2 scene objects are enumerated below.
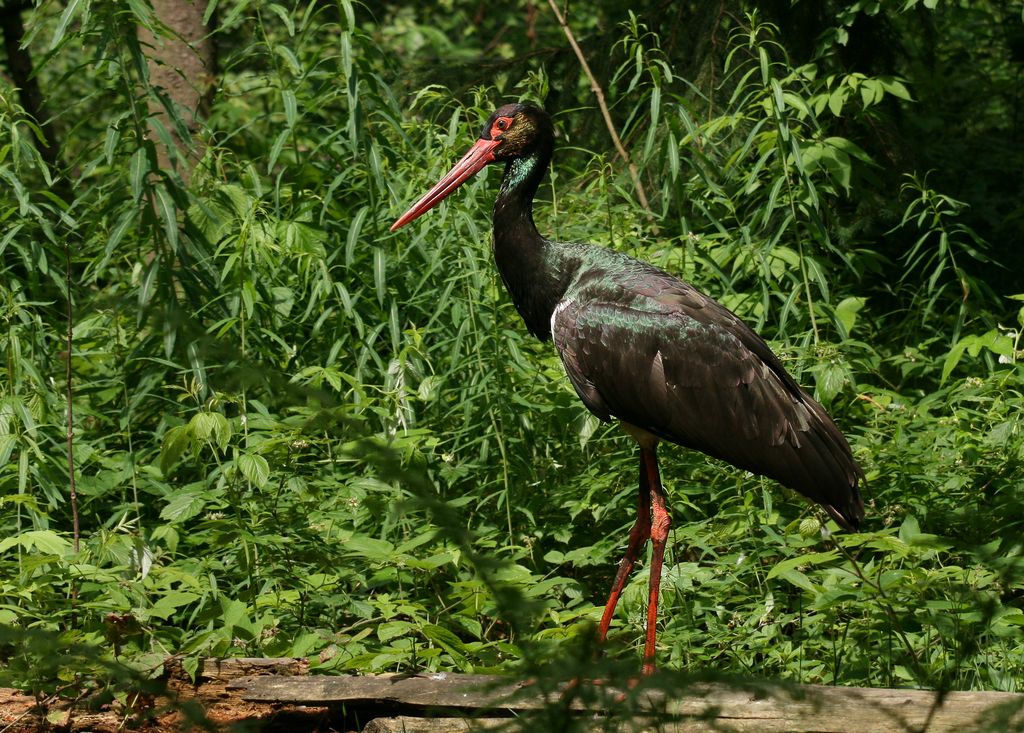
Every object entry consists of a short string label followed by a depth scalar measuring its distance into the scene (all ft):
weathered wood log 20.01
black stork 27.50
